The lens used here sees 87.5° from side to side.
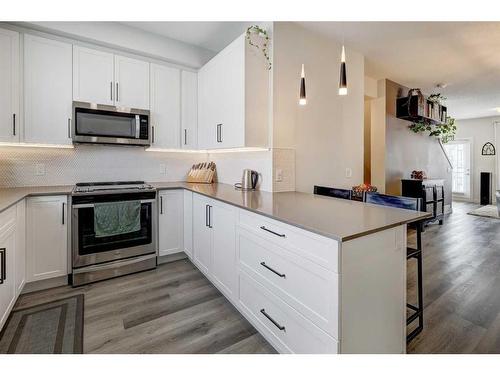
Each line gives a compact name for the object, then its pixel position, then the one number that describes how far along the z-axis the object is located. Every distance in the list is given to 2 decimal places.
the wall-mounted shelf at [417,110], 4.50
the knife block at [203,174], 3.45
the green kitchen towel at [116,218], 2.52
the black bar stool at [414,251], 1.70
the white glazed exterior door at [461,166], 8.29
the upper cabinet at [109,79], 2.69
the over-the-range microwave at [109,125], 2.66
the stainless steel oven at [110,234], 2.46
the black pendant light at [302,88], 2.15
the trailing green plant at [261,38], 2.35
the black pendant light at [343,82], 1.72
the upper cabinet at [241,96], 2.38
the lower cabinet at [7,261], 1.75
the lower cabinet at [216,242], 2.07
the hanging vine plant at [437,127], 5.04
